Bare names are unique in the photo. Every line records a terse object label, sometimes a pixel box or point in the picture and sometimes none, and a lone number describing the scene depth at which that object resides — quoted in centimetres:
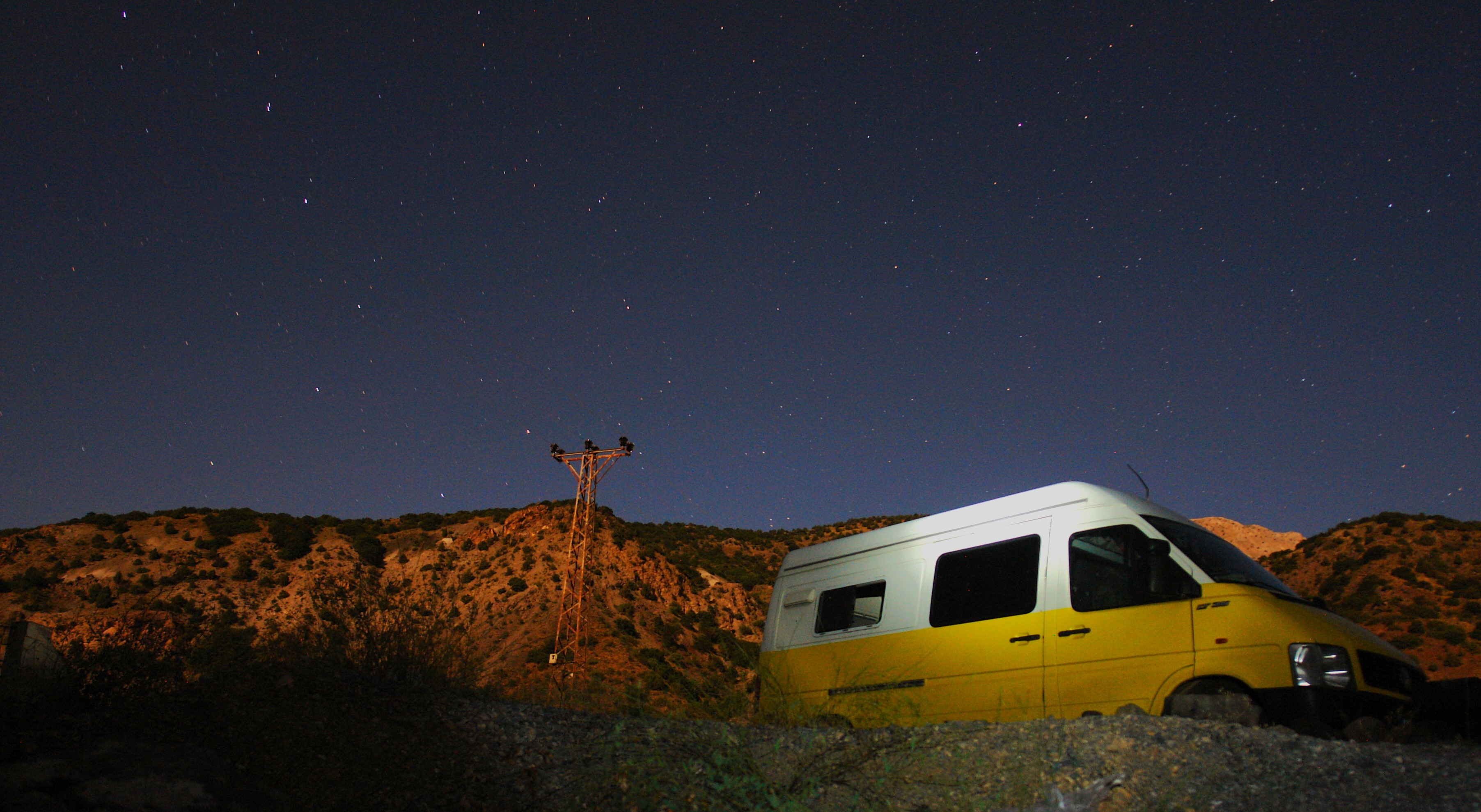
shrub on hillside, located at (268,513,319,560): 4400
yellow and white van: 544
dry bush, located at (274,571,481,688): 595
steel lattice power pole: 2744
